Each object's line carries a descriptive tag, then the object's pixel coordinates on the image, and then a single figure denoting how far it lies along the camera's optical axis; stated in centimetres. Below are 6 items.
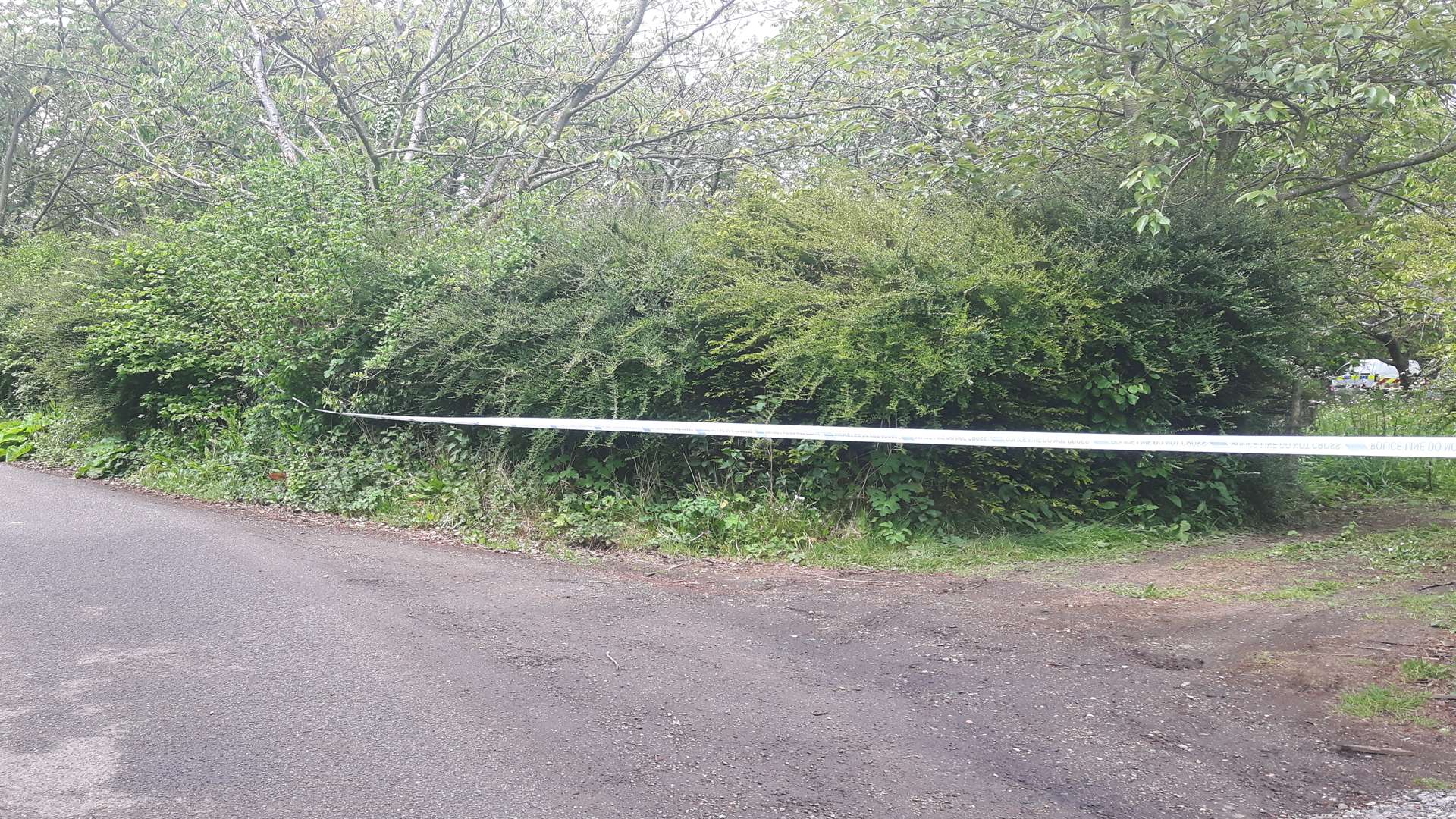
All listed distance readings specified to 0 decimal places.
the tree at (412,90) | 1328
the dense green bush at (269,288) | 1015
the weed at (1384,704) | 410
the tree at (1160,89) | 778
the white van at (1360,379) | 1102
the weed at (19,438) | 1402
